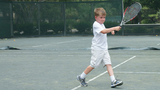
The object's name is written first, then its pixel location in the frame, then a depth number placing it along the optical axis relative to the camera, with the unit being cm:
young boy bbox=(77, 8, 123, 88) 569
